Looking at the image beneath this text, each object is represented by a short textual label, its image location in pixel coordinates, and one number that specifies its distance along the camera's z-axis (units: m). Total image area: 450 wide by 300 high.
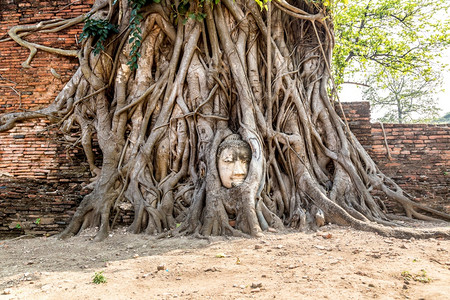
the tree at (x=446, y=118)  19.84
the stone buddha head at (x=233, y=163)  3.65
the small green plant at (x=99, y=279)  2.09
